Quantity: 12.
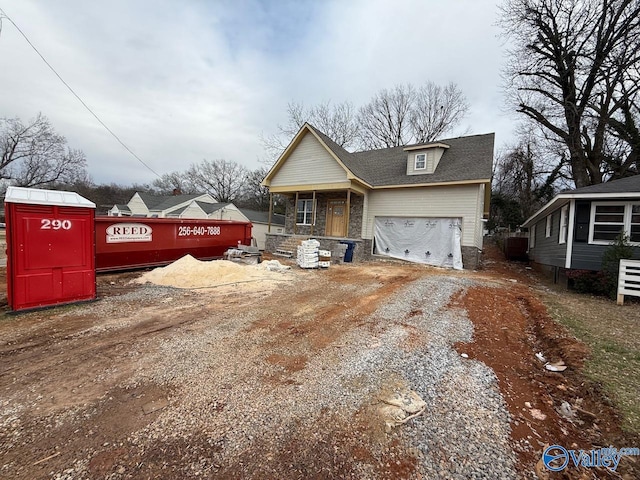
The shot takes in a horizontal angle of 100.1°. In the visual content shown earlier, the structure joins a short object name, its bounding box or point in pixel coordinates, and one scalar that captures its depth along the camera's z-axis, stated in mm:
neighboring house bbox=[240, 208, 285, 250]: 26203
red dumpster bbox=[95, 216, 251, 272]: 7949
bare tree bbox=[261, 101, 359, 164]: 28469
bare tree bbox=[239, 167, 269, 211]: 41031
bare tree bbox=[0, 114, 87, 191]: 30297
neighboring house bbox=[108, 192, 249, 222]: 28766
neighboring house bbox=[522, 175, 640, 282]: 8141
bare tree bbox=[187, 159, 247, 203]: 45812
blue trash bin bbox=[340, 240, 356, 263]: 13336
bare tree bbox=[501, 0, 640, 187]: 14914
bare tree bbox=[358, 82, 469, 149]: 26766
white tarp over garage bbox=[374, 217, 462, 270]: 12789
